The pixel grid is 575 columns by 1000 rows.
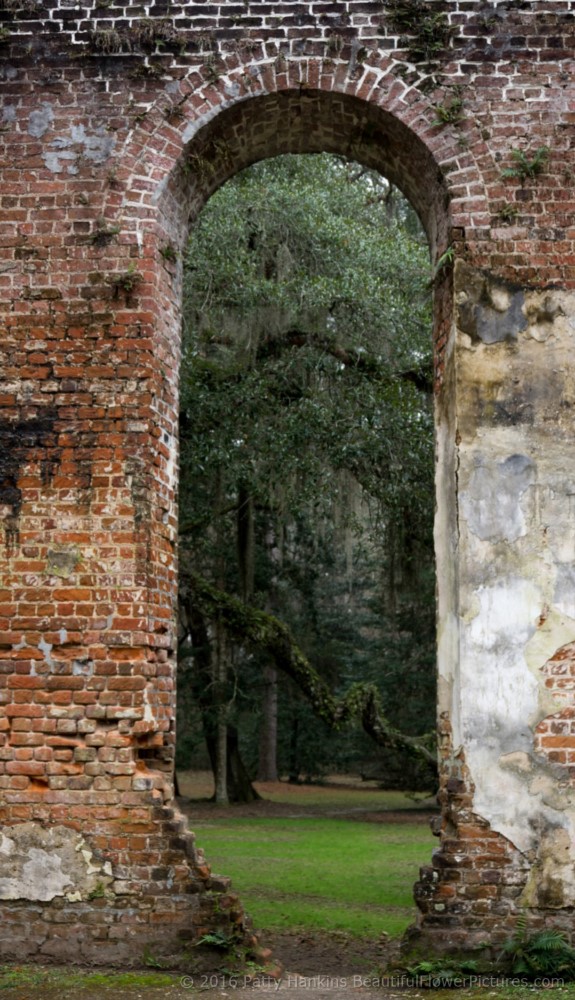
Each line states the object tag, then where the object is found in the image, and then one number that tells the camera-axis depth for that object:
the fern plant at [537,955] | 5.34
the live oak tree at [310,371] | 12.72
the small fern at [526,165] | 6.06
